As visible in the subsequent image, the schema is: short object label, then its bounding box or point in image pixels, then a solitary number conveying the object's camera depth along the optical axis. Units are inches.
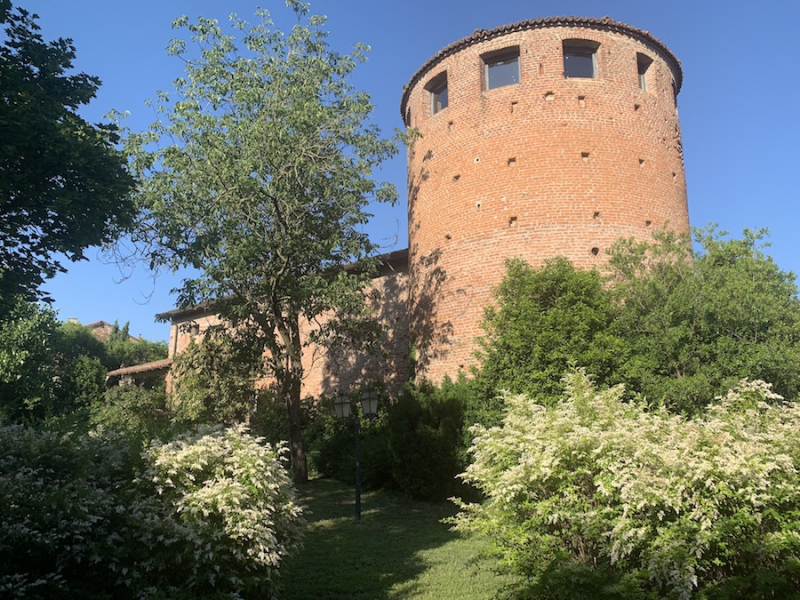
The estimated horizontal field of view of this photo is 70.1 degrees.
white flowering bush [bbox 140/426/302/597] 219.6
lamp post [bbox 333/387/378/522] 474.9
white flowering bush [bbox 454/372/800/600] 202.8
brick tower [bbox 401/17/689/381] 582.6
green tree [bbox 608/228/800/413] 436.1
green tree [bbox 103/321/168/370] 1569.0
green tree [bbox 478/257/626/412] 471.5
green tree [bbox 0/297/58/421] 829.8
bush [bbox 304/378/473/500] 531.2
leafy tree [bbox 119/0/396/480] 518.9
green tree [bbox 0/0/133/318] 390.3
